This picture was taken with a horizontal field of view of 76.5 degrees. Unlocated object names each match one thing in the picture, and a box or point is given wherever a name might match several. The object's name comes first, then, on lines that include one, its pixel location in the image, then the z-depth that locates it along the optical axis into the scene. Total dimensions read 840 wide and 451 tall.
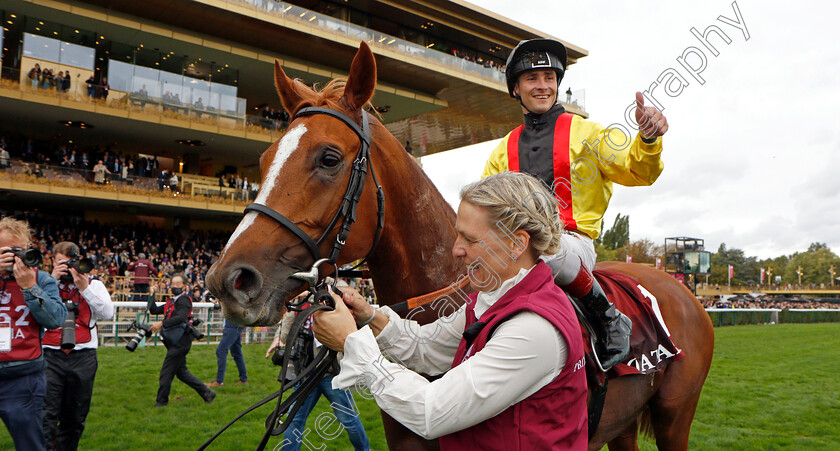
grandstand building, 18.36
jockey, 2.24
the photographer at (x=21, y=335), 3.51
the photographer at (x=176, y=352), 6.82
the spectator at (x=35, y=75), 17.89
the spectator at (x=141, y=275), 14.24
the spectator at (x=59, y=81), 18.28
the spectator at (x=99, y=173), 18.92
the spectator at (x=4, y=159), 17.27
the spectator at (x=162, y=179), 20.34
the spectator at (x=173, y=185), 20.67
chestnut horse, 1.67
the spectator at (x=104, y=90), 18.80
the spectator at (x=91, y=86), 18.64
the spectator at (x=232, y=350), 7.61
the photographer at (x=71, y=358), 4.68
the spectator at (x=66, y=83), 18.36
